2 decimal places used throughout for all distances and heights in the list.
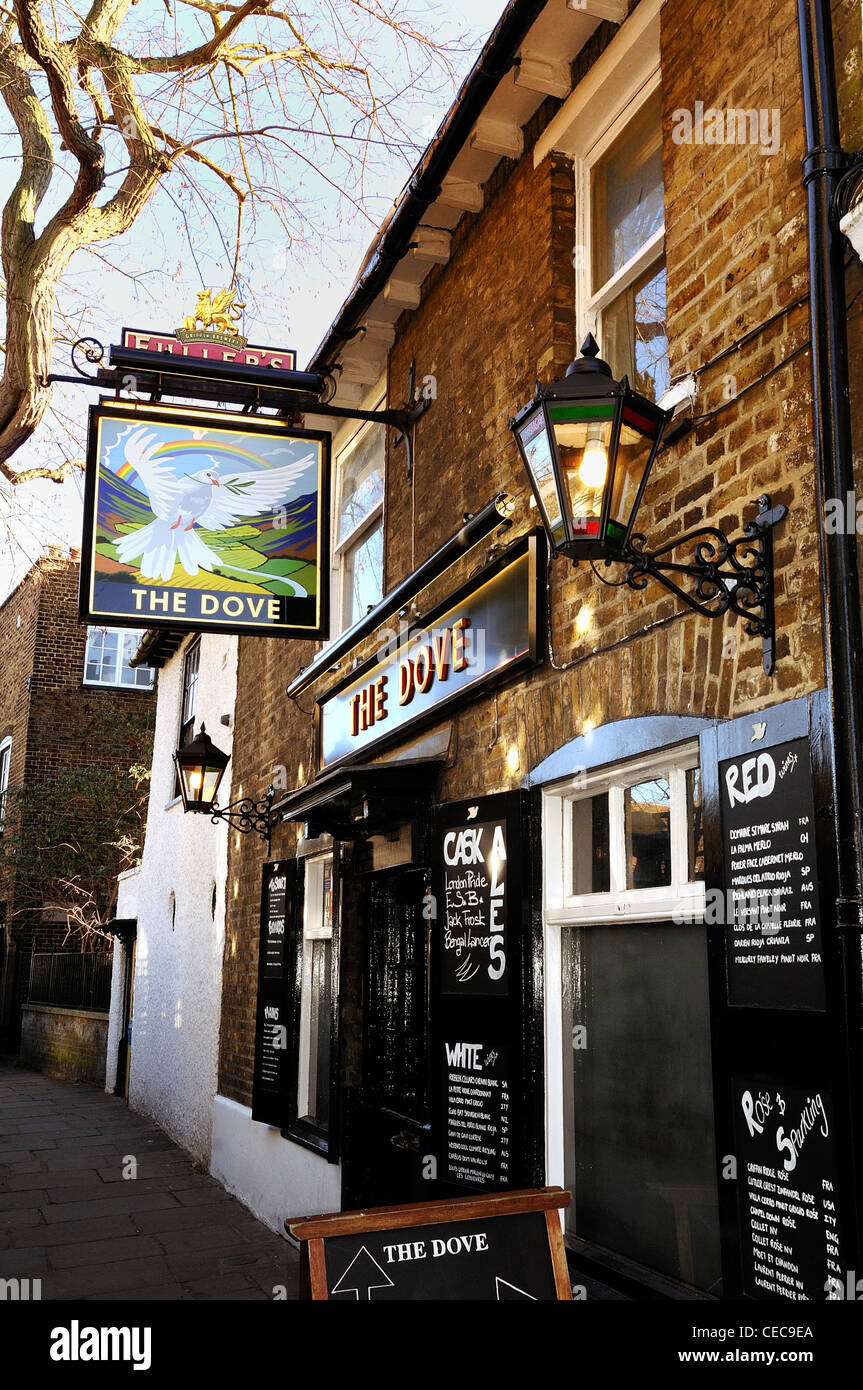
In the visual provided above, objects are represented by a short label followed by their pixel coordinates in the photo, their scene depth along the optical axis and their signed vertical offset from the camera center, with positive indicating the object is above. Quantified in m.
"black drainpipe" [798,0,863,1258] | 3.16 +1.30
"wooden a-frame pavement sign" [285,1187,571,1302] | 3.21 -0.89
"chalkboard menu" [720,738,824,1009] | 3.31 +0.13
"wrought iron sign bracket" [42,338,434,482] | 6.84 +3.02
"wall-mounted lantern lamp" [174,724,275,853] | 9.72 +1.15
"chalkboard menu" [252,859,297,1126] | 8.66 -0.55
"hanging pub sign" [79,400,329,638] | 6.61 +2.18
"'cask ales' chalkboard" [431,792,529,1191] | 5.04 -0.32
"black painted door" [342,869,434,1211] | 6.47 -0.76
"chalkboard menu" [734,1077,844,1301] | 3.14 -0.70
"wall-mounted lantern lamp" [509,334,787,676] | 3.79 +1.44
